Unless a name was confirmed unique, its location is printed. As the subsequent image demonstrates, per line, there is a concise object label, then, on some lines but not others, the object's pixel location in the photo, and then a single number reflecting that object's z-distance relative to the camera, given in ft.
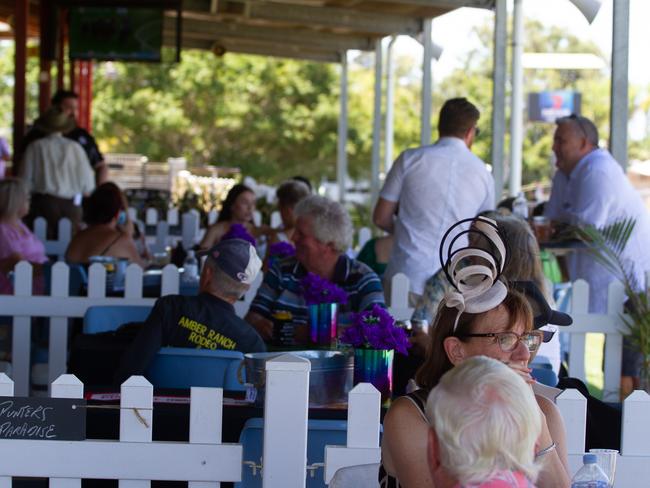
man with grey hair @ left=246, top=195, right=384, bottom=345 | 21.79
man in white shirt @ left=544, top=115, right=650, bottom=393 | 28.75
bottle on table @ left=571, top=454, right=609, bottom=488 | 10.35
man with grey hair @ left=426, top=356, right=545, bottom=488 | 8.13
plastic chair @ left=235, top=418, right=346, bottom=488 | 13.19
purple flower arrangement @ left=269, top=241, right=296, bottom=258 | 22.85
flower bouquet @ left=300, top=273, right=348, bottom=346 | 19.40
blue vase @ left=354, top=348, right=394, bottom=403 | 15.20
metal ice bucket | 14.21
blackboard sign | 12.60
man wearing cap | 17.45
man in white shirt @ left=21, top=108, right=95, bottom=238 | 46.11
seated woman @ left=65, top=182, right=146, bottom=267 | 29.44
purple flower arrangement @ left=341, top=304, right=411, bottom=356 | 15.26
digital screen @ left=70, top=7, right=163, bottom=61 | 55.79
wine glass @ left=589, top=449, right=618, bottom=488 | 11.07
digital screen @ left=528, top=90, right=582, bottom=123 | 117.61
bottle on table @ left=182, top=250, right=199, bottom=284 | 26.50
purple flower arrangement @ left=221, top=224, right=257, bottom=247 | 26.59
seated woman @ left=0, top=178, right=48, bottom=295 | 29.01
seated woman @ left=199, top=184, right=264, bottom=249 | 33.98
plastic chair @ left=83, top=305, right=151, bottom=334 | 20.60
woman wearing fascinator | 12.07
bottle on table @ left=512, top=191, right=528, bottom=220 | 35.85
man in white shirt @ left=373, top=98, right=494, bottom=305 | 26.35
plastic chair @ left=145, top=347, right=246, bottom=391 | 16.64
